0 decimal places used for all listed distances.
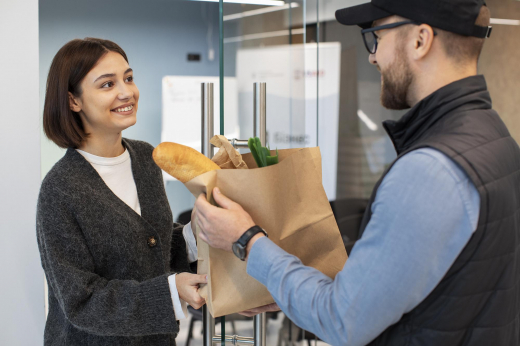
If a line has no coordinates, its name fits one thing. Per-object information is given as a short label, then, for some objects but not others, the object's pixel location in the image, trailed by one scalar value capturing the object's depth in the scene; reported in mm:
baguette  1015
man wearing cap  808
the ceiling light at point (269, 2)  1772
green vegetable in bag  1062
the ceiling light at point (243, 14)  3041
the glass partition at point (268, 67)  2613
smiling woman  1204
